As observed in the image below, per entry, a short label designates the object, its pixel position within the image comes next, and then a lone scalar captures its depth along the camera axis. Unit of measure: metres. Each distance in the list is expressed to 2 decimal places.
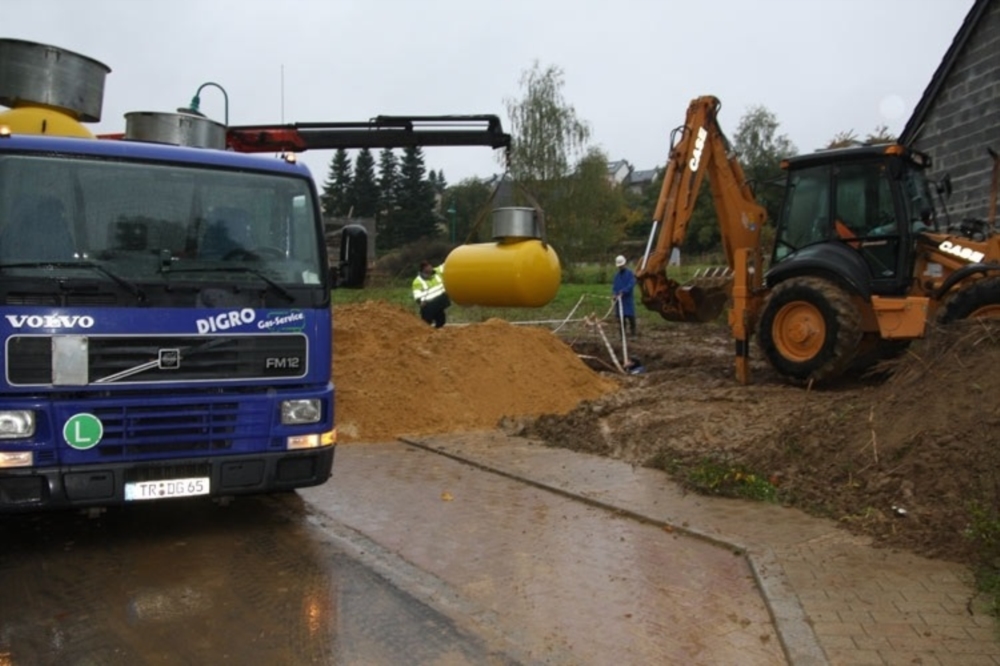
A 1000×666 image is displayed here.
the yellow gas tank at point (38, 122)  6.96
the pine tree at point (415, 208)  71.62
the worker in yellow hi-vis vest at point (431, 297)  15.34
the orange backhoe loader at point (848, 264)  9.45
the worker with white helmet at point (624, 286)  16.67
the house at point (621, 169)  110.79
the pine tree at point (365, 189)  77.56
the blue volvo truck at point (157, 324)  5.06
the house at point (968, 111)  14.26
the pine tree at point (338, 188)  79.25
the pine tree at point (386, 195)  73.81
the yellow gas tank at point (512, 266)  9.45
